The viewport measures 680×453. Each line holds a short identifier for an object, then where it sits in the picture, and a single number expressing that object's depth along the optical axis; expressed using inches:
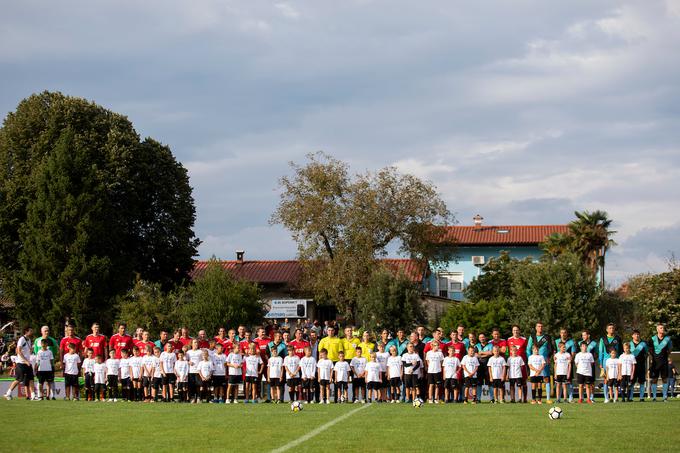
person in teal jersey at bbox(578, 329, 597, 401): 894.4
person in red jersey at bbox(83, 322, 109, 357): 956.0
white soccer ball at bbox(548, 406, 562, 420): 628.1
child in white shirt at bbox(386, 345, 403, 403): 904.9
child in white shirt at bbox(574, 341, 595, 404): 882.1
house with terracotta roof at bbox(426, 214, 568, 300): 3253.0
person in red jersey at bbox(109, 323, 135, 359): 948.0
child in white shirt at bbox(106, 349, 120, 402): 925.8
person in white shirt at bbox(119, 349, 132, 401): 927.7
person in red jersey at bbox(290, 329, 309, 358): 933.2
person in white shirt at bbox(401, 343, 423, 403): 899.4
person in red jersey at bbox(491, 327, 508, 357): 901.7
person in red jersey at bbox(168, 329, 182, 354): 930.7
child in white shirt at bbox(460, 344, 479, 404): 893.8
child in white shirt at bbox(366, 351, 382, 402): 902.4
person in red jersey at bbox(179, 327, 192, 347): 958.7
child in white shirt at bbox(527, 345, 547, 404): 883.4
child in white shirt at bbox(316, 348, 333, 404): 907.4
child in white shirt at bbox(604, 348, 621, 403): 888.3
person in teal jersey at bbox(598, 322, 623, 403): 909.5
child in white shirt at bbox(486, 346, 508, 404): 894.4
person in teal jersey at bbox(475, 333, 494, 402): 913.5
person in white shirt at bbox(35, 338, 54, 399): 918.4
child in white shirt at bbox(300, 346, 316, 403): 904.9
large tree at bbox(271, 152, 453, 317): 2146.9
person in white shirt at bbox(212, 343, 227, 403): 922.1
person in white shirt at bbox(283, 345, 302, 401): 907.4
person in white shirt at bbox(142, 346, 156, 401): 923.4
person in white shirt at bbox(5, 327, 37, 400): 902.4
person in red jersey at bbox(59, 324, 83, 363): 956.6
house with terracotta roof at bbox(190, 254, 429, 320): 2522.1
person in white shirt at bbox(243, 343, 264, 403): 923.4
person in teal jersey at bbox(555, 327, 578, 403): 895.1
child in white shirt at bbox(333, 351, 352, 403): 903.7
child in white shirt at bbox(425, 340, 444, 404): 898.7
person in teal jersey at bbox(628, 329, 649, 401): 911.7
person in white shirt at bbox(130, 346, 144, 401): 927.0
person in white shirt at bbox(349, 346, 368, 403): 917.2
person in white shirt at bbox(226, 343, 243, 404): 921.5
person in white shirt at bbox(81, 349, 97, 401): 933.2
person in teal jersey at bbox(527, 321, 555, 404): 891.8
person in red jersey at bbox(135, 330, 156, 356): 935.0
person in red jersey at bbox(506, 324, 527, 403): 898.7
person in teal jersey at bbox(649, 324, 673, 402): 904.9
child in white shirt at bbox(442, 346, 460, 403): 892.6
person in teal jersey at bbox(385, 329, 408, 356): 928.3
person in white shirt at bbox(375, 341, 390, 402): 911.7
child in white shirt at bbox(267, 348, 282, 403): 916.6
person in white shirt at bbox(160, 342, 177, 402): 918.4
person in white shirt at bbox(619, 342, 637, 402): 883.4
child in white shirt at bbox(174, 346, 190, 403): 914.7
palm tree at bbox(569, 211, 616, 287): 2511.1
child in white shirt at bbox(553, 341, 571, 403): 887.4
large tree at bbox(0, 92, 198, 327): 1713.8
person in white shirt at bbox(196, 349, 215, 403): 911.0
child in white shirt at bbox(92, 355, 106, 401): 926.4
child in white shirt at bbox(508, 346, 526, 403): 893.2
